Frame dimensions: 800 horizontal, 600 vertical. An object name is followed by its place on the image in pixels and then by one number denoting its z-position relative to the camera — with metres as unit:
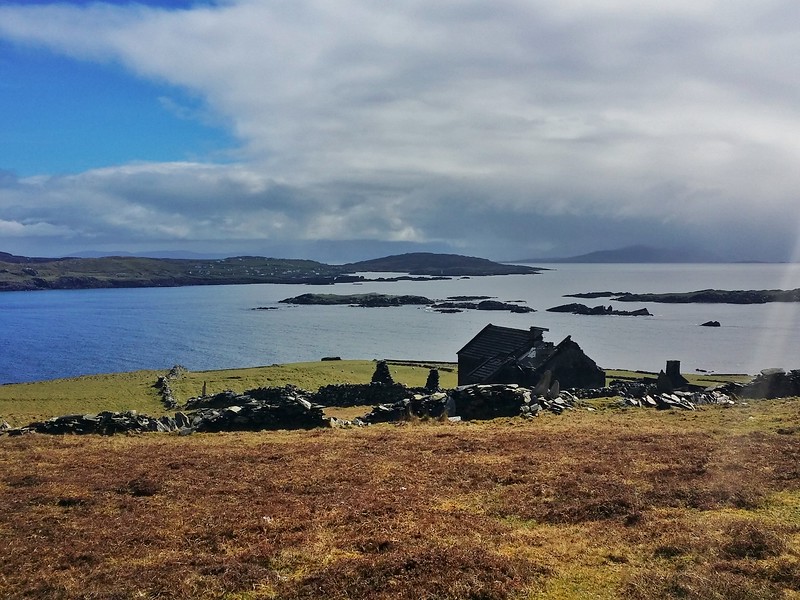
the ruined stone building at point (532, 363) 47.34
